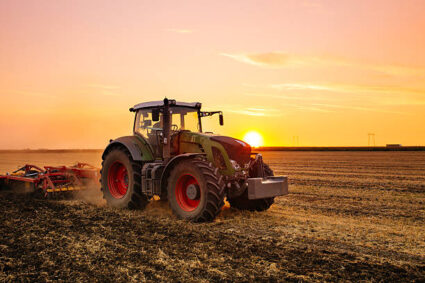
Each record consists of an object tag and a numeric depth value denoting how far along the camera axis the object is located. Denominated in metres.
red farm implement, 10.52
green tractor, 7.64
